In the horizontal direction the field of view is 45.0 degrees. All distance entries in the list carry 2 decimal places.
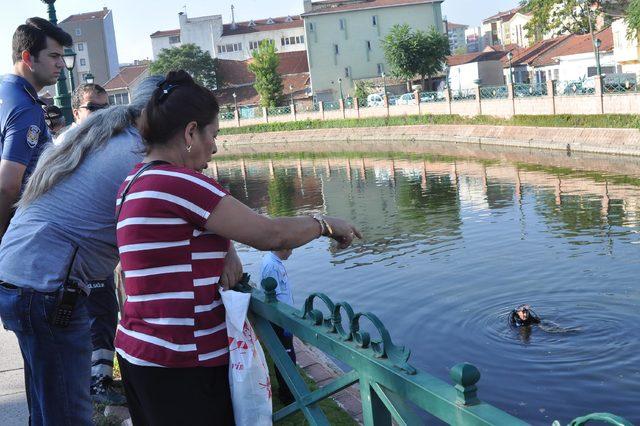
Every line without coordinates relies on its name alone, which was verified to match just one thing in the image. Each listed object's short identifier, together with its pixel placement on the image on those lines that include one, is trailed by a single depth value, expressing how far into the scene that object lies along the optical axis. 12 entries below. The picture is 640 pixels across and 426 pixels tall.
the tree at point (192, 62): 69.06
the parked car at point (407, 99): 46.16
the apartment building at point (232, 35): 85.25
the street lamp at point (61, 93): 9.98
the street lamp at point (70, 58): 12.23
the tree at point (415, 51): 56.97
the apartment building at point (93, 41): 85.25
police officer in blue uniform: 3.63
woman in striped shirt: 2.41
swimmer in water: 10.12
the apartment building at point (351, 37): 69.12
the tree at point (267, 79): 64.00
